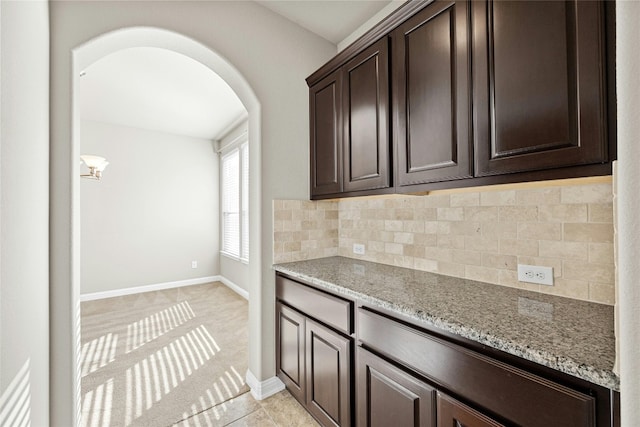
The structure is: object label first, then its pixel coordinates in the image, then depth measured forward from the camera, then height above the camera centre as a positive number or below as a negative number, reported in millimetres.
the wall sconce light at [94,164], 3197 +642
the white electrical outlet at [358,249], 2213 -277
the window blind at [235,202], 4457 +244
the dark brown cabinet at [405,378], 741 -603
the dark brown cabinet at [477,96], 916 +514
